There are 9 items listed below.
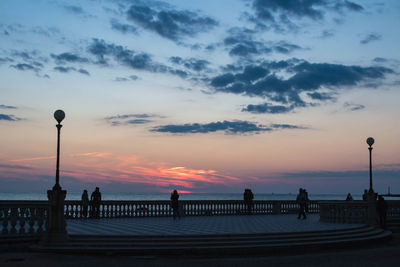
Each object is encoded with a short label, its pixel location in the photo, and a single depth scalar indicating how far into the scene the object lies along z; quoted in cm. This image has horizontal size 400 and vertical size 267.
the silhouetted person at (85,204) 3042
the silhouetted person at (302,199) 3102
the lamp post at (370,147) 2748
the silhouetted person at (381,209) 2649
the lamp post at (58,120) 1889
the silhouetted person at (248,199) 3616
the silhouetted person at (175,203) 3109
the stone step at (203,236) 1856
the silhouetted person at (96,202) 3030
